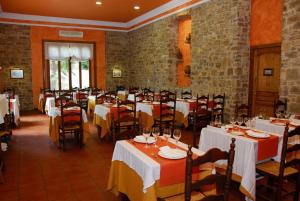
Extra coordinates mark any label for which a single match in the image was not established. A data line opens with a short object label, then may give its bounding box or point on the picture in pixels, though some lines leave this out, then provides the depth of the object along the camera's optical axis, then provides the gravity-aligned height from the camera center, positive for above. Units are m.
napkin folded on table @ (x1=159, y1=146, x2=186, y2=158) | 2.48 -0.69
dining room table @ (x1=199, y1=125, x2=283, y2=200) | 2.96 -0.80
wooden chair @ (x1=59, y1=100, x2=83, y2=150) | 5.27 -0.82
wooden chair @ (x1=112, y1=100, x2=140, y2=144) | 3.26 -0.65
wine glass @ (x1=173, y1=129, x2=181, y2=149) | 2.86 -0.57
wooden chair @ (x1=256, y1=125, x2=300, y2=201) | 2.78 -1.04
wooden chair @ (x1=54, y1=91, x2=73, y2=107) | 6.58 -0.47
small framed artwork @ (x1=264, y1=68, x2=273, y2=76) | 6.65 +0.31
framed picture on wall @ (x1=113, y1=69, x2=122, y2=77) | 13.01 +0.47
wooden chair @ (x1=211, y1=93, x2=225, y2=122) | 6.75 -0.54
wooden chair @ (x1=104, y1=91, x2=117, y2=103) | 6.98 -0.48
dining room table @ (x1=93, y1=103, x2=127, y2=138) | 5.68 -0.76
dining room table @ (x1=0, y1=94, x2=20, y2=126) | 5.29 -0.64
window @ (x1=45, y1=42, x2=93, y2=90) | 11.72 +0.82
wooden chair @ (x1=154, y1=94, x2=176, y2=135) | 6.13 -0.83
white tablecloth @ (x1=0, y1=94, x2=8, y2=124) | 5.18 -0.55
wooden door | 6.54 +0.14
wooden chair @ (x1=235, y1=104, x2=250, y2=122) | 4.04 -0.54
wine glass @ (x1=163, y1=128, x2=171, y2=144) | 3.06 -0.61
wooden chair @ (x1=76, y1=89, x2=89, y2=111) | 9.25 -0.51
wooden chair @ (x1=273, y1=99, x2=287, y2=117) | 5.67 -0.52
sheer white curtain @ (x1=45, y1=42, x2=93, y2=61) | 11.59 +1.45
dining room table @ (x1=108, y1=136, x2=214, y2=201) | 2.30 -0.84
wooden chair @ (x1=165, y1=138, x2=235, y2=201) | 1.91 -0.72
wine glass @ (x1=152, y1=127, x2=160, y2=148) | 3.03 -0.58
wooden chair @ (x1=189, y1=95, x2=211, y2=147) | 6.26 -0.80
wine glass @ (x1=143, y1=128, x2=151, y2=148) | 2.96 -0.58
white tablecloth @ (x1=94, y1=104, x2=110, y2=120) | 5.78 -0.65
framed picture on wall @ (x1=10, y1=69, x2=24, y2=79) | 10.97 +0.33
